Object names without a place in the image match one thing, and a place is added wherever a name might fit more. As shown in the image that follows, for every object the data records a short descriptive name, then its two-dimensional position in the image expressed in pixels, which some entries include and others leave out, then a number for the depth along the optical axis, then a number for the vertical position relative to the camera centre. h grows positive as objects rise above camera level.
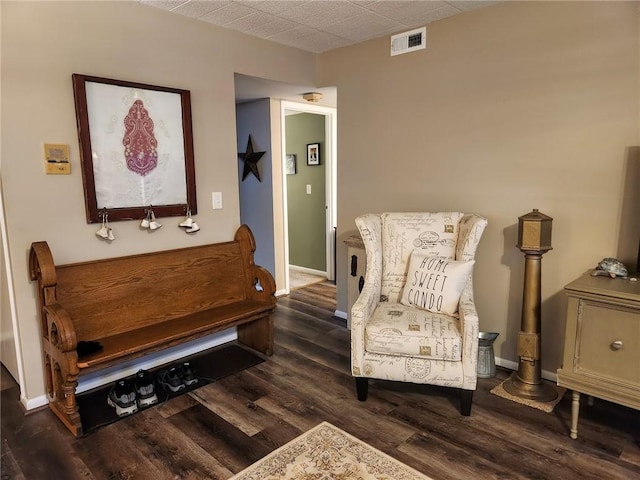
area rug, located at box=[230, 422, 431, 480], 1.85 -1.29
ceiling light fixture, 3.96 +0.76
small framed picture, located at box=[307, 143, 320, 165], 5.07 +0.28
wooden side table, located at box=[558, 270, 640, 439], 1.86 -0.77
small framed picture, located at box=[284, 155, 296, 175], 5.44 +0.16
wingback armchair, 2.23 -0.76
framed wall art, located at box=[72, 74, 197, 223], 2.45 +0.19
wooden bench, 2.18 -0.79
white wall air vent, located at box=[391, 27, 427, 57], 3.03 +0.97
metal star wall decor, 4.39 +0.19
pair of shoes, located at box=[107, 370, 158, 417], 2.35 -1.22
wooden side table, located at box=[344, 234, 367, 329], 3.38 -0.73
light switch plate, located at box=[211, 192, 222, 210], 3.11 -0.16
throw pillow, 2.47 -0.64
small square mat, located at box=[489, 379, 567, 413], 2.36 -1.29
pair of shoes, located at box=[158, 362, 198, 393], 2.62 -1.24
